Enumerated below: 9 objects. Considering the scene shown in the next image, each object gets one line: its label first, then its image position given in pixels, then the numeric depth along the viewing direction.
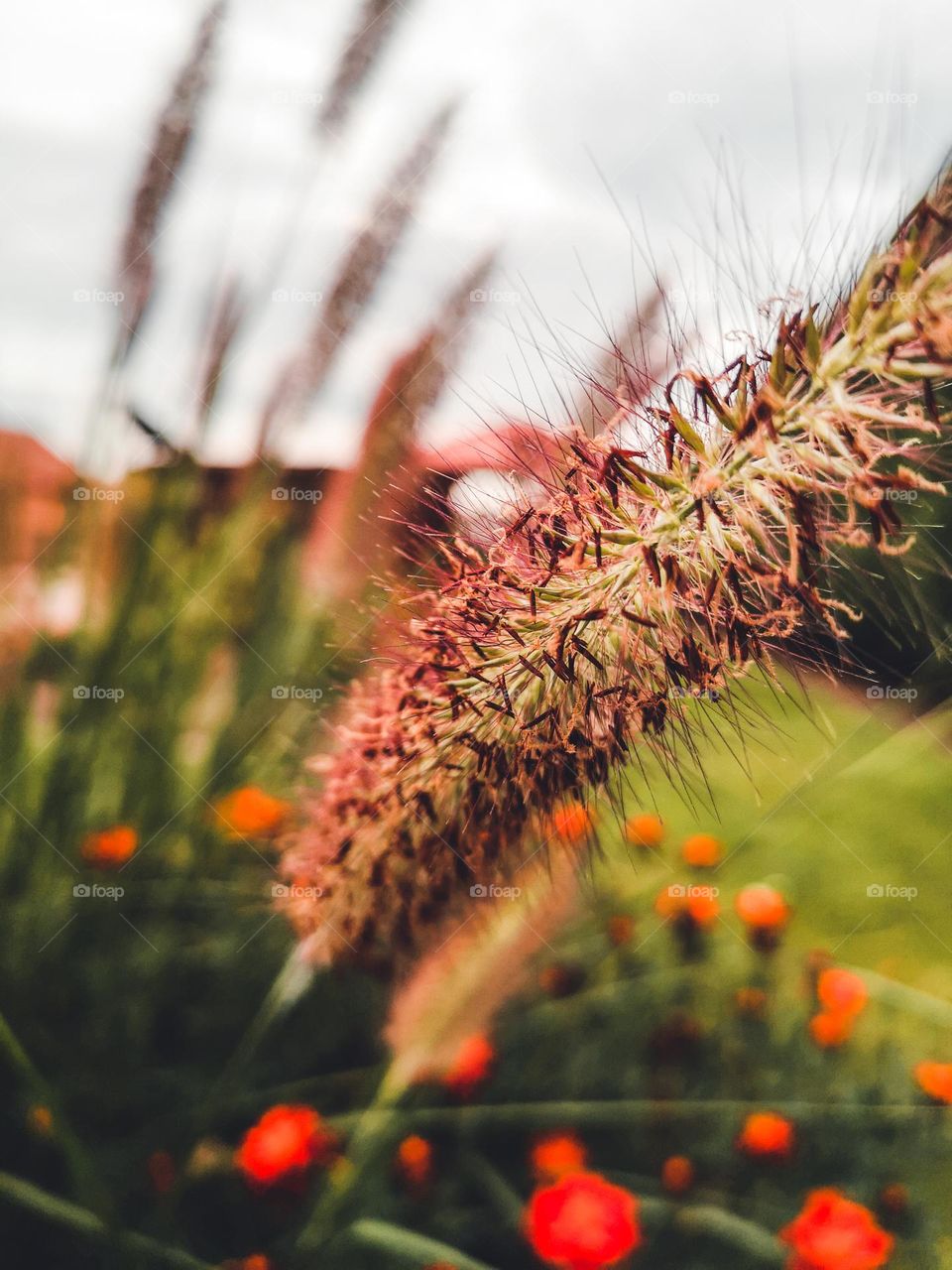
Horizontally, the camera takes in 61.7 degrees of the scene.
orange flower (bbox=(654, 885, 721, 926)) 0.69
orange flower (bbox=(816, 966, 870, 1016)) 0.63
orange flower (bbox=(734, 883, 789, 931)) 0.67
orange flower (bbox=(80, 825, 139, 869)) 0.65
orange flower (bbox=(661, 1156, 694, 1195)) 0.59
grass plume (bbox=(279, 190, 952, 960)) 0.27
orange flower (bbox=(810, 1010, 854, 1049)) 0.64
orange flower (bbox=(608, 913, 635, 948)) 0.70
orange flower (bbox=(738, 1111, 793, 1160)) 0.58
